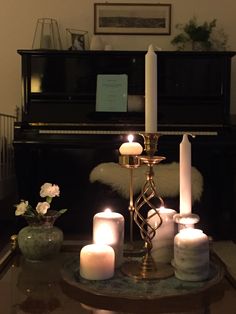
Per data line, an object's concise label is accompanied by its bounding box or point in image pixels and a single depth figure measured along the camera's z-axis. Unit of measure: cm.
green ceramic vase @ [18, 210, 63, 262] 123
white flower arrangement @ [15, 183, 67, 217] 124
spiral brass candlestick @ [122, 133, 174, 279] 103
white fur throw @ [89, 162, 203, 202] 257
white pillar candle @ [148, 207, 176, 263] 114
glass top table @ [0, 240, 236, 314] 91
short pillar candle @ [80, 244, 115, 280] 102
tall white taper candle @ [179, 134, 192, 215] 106
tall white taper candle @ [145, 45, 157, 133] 99
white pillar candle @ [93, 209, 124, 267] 111
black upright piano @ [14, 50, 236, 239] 283
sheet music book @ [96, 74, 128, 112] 309
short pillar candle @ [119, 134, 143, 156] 111
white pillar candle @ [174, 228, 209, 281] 101
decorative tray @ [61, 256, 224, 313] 93
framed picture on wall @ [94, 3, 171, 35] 355
